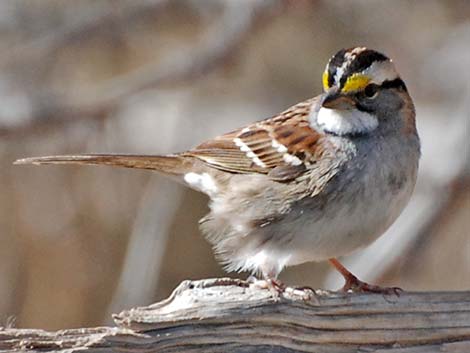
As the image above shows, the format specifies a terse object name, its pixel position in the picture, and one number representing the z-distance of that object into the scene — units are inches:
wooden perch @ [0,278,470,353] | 250.4
